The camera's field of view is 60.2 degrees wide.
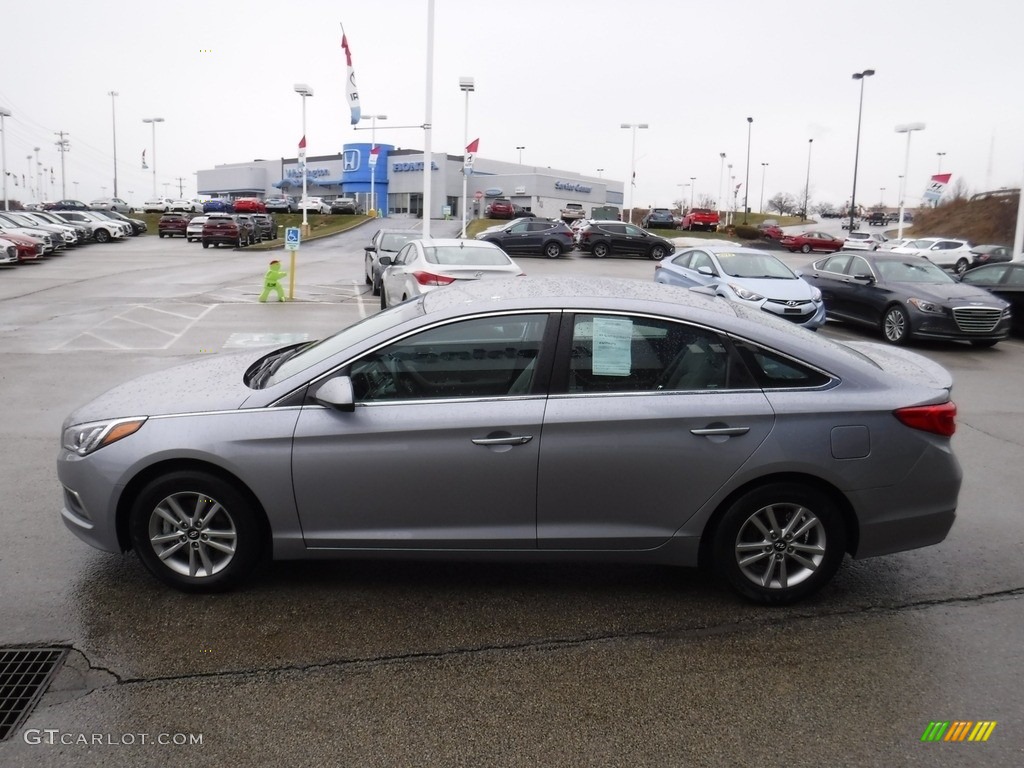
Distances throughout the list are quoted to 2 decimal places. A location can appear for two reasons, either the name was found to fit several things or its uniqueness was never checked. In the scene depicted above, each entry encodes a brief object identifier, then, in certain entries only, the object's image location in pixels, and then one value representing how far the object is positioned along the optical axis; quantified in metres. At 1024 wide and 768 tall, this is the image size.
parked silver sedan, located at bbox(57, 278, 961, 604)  4.25
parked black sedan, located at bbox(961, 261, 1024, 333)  16.02
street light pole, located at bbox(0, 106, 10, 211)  62.88
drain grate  3.42
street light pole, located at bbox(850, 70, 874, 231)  56.16
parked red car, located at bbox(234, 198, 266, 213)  63.76
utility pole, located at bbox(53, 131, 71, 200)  106.15
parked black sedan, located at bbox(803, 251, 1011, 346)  14.21
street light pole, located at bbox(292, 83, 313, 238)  43.38
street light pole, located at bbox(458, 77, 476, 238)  34.12
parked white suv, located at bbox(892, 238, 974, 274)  38.84
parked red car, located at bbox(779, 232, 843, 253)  48.53
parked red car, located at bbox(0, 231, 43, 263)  29.42
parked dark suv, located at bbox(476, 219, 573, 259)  36.00
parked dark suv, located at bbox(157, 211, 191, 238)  49.91
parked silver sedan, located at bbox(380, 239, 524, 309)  13.09
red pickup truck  56.47
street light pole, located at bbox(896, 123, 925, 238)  42.34
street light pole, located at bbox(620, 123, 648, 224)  56.91
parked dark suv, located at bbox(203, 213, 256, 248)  40.12
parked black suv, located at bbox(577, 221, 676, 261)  37.16
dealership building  85.75
